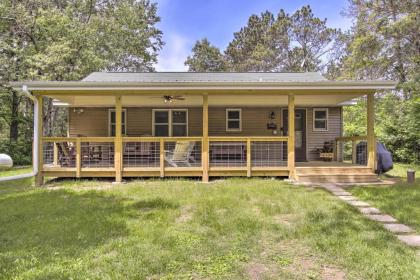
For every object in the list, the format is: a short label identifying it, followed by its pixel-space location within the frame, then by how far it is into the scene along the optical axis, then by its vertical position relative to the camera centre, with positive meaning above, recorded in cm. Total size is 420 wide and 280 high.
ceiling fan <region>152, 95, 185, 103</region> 1036 +148
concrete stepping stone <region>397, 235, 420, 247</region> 401 -124
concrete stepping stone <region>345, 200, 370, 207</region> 600 -113
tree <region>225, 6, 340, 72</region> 2752 +882
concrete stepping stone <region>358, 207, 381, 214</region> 551 -116
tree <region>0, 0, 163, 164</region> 1664 +599
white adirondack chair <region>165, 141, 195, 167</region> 915 -31
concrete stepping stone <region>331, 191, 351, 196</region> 699 -108
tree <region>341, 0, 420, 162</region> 1470 +453
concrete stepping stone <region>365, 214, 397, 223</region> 501 -118
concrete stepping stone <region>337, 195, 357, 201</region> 651 -110
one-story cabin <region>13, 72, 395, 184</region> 837 +66
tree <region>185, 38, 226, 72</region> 3469 +922
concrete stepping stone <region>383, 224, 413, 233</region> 452 -121
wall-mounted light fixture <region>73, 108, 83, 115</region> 1225 +125
